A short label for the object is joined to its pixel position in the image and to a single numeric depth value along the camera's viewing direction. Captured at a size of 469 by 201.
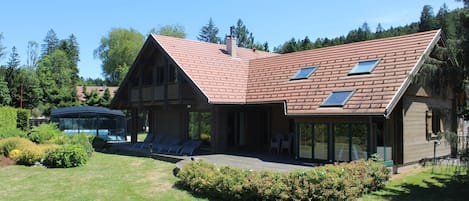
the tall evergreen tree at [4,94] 42.88
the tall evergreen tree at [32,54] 71.62
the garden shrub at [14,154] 16.94
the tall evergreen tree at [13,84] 44.88
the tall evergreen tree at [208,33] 80.06
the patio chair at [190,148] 18.55
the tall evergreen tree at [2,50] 60.50
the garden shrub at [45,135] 20.00
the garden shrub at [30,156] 16.19
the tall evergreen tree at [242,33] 76.28
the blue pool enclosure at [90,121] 31.80
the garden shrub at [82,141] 18.91
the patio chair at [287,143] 17.73
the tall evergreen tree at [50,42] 86.62
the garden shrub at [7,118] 27.16
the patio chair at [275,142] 18.27
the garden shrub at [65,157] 15.70
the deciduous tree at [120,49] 64.06
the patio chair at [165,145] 20.05
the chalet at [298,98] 14.05
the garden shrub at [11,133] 21.16
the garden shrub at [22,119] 30.58
